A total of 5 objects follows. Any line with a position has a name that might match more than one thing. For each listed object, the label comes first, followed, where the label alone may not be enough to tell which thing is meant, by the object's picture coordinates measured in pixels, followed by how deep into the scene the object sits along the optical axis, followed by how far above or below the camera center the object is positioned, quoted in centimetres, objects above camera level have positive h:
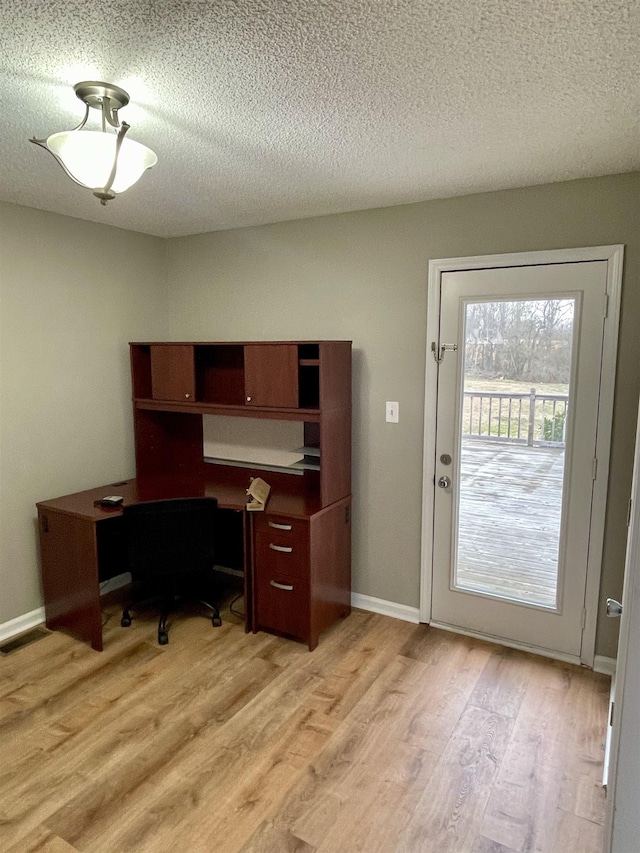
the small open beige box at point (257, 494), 304 -73
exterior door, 269 -42
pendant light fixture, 164 +66
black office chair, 299 -98
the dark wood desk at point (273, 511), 298 -81
